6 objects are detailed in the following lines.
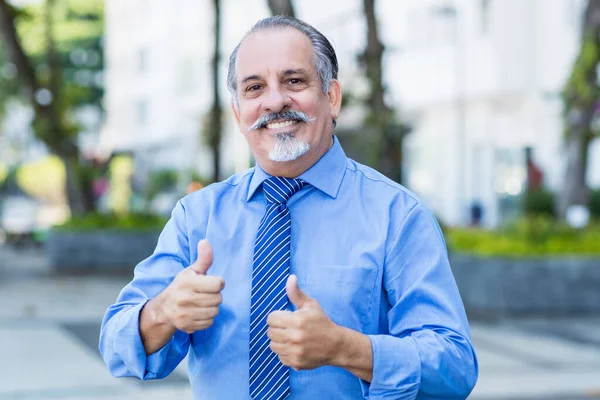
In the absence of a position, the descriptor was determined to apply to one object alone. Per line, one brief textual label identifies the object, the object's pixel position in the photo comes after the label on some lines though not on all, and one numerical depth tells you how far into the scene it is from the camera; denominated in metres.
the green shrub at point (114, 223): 20.59
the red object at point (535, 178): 30.24
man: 2.26
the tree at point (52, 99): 20.33
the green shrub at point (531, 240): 13.21
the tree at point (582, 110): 13.41
